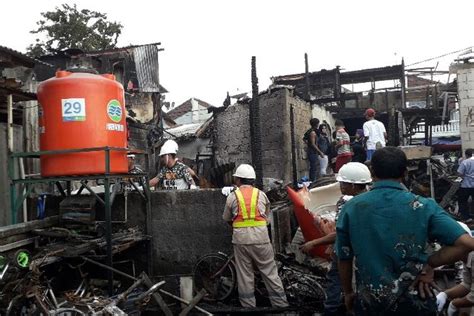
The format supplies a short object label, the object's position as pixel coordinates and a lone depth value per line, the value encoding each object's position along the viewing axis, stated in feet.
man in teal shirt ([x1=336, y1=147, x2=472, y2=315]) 8.23
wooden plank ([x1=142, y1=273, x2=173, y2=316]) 15.28
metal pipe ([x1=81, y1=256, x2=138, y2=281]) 16.60
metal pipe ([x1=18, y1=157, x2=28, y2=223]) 21.62
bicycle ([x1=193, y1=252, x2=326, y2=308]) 19.63
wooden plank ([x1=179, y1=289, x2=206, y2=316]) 15.84
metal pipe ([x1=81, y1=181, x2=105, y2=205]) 18.09
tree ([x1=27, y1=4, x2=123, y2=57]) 75.51
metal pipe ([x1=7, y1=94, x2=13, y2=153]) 19.37
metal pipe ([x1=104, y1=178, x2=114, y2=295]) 17.03
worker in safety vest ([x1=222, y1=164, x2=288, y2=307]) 18.93
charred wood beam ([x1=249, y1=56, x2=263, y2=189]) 22.24
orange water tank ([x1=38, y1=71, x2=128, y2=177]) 17.97
